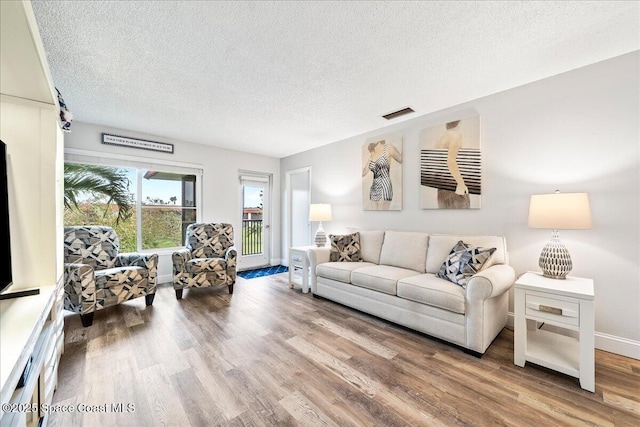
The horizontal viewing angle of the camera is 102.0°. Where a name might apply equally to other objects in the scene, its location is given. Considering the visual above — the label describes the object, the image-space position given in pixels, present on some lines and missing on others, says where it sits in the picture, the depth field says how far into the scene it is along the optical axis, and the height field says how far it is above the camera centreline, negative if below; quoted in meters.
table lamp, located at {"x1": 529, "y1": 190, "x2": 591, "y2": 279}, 1.91 -0.04
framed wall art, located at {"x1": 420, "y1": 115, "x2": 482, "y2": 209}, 2.81 +0.56
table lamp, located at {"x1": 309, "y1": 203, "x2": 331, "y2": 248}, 4.11 +0.01
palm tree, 3.47 +0.42
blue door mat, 4.73 -1.11
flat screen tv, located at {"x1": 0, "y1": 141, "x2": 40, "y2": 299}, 1.24 -0.06
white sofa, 2.05 -0.69
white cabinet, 0.82 -0.52
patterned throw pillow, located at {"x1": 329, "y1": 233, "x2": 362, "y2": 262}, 3.46 -0.47
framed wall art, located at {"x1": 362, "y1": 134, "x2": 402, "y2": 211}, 3.51 +0.58
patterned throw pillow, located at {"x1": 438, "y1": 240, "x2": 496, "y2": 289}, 2.25 -0.45
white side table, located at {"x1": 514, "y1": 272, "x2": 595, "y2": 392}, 1.68 -0.74
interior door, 5.24 +0.14
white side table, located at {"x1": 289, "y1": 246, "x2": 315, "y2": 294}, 3.70 -0.79
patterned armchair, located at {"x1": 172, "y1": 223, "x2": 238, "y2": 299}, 3.41 -0.64
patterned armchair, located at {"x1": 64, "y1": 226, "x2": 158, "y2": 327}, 2.57 -0.64
